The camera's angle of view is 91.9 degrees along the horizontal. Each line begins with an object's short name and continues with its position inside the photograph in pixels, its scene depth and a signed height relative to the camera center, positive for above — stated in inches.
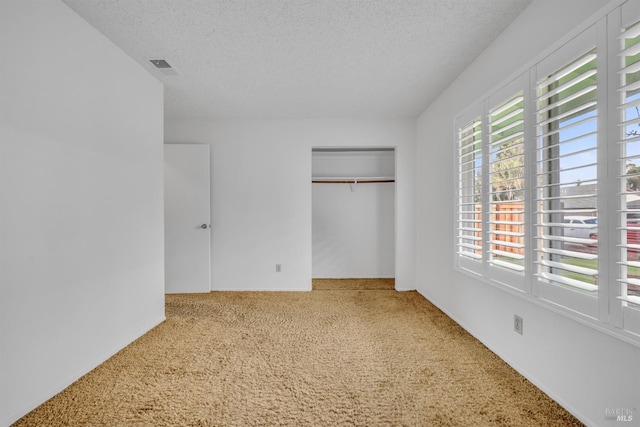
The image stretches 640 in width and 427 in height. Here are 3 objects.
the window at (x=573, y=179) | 52.6 +6.7
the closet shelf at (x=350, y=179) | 189.2 +19.3
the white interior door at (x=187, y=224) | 160.4 -6.6
